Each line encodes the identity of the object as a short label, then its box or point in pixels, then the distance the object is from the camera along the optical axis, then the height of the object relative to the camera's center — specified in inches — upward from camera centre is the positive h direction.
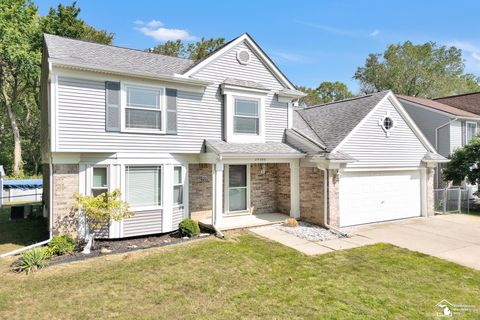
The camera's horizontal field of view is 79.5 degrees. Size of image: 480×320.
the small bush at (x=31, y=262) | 288.7 -102.3
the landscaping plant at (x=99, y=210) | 342.3 -58.4
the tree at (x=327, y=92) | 1861.5 +460.0
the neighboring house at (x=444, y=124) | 780.0 +108.2
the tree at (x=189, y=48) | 1258.6 +510.0
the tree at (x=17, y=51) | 982.4 +384.5
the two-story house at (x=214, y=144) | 367.9 +27.6
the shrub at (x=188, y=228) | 406.6 -94.0
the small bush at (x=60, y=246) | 330.3 -97.8
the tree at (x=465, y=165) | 658.2 -5.2
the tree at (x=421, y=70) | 1432.1 +467.2
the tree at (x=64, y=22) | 1039.6 +510.3
